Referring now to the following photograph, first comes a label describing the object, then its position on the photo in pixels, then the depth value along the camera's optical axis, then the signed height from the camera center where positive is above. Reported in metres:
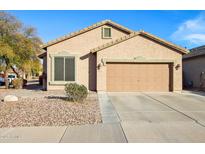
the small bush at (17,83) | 14.27 -0.67
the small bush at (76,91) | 7.68 -0.79
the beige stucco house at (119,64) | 11.44 +0.92
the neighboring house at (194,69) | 13.38 +0.70
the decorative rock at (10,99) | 7.96 -1.21
